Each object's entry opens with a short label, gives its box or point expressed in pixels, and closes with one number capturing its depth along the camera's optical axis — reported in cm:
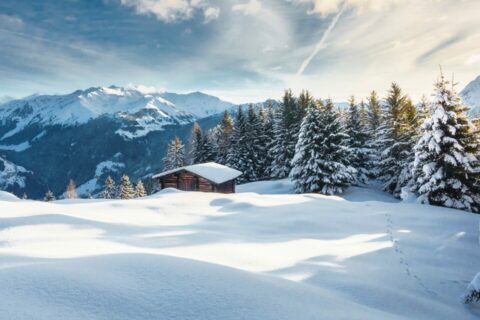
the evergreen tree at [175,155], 5166
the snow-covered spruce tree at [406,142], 2762
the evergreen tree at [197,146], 4991
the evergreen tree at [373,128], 3327
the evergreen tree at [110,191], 5713
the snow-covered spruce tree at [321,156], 2955
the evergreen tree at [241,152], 4556
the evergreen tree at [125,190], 4959
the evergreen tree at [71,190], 6394
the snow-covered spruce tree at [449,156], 1805
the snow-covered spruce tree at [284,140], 4216
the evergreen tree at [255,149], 4581
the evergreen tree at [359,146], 3666
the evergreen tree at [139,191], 5328
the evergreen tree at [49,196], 5581
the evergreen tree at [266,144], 4641
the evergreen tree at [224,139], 4931
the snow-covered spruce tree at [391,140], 3011
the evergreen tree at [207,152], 4997
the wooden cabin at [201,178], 2944
